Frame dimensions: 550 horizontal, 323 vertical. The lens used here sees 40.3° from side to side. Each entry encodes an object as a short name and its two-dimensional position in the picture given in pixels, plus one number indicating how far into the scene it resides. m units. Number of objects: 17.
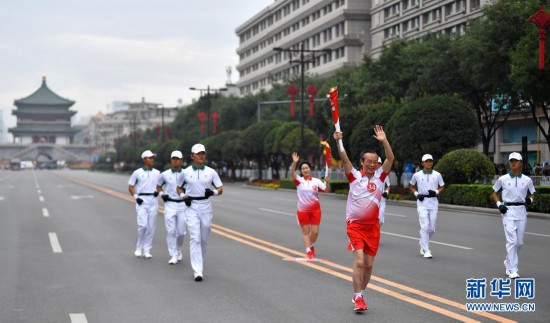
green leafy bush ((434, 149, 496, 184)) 29.72
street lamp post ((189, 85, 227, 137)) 64.57
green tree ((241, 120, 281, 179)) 60.03
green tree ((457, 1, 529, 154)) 34.31
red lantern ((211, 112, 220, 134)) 76.78
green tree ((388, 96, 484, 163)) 33.47
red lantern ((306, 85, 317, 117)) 51.06
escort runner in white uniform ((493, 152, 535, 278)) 10.52
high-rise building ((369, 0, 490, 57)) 58.72
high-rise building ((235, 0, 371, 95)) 78.69
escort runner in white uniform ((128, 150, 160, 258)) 13.14
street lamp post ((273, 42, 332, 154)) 46.25
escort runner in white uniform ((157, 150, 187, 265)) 12.21
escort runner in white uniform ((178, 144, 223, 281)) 10.54
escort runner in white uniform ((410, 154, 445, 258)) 13.08
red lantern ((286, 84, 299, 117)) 49.62
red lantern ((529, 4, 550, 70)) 20.47
